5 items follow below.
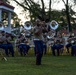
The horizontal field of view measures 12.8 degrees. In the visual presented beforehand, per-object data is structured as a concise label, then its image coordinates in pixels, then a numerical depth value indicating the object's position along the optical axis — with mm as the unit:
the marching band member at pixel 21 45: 24375
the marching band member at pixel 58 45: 24812
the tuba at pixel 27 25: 27153
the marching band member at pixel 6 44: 22750
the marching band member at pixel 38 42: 15531
